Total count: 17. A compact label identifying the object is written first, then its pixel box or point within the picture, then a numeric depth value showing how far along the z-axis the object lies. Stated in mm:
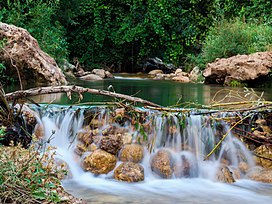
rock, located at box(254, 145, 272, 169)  5527
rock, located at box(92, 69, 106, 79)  15912
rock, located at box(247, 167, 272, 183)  5179
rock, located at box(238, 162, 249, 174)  5461
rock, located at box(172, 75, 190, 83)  14870
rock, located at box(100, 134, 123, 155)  5477
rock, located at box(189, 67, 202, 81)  14984
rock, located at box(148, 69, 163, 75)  18988
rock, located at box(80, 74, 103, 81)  14664
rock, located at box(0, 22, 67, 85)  10883
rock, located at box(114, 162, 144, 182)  4992
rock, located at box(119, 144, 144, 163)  5410
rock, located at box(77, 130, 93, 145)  5682
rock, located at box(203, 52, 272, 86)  12055
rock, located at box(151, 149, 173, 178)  5242
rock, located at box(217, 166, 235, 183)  5176
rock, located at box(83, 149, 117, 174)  5195
